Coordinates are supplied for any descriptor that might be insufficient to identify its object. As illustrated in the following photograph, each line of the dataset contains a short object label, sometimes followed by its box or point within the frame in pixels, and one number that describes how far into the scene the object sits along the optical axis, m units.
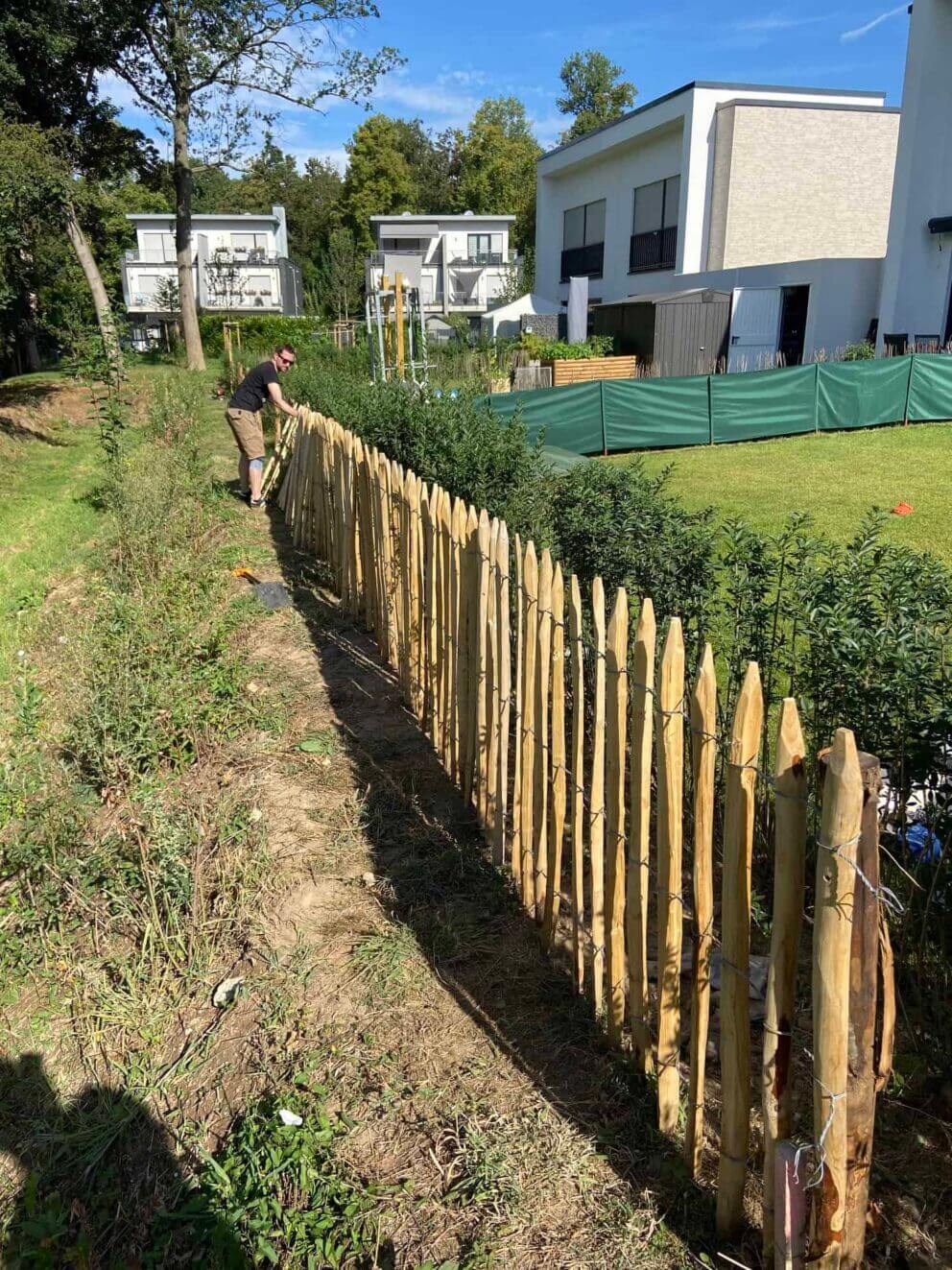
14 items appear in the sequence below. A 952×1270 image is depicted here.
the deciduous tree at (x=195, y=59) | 28.83
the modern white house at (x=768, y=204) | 25.12
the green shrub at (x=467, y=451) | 5.57
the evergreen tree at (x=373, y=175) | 61.59
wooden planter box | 23.12
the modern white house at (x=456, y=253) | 47.41
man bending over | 11.02
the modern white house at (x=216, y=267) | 49.94
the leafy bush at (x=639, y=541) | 3.96
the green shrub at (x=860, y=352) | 21.97
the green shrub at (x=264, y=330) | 38.34
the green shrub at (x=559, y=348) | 24.37
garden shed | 25.09
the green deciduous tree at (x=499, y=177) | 62.62
